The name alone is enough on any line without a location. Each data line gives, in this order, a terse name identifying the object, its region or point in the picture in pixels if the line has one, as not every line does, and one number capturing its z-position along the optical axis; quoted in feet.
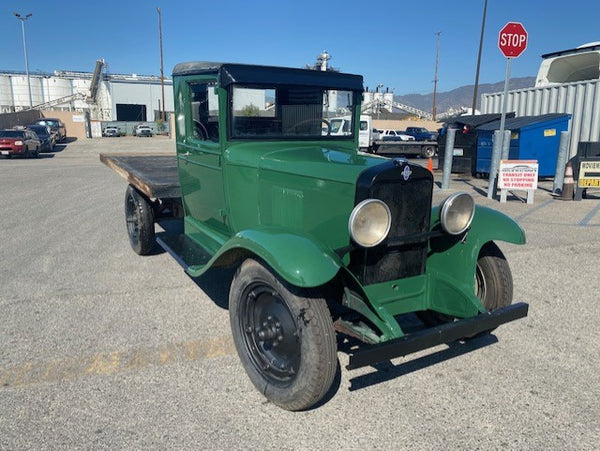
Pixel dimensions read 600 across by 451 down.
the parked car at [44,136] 75.77
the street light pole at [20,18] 141.18
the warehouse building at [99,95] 185.16
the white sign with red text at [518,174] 29.45
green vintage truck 8.64
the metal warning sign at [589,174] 29.76
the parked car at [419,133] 103.43
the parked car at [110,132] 144.97
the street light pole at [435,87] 176.10
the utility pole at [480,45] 105.70
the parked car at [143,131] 143.02
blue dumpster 37.91
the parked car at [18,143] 63.34
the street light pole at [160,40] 157.73
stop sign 27.25
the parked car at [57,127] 98.59
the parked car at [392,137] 89.07
